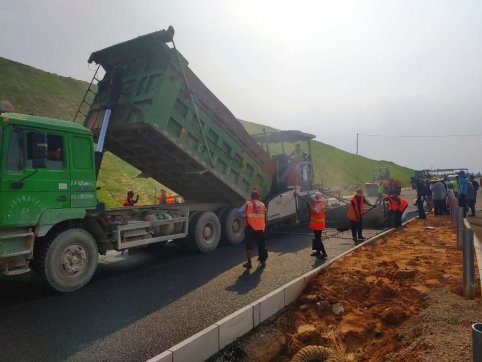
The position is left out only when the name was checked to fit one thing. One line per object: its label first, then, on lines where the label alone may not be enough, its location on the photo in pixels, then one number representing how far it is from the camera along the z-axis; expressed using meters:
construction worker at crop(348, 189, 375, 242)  9.07
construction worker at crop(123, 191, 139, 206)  9.60
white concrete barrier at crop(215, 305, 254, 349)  3.59
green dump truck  4.96
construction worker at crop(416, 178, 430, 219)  12.68
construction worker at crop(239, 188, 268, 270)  6.76
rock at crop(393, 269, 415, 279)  5.35
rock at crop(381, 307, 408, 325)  4.11
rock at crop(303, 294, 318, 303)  4.82
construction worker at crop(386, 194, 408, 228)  10.42
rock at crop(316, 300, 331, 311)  4.61
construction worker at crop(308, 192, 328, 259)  7.26
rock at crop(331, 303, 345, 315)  4.51
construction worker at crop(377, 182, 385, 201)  19.40
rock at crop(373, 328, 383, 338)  3.91
